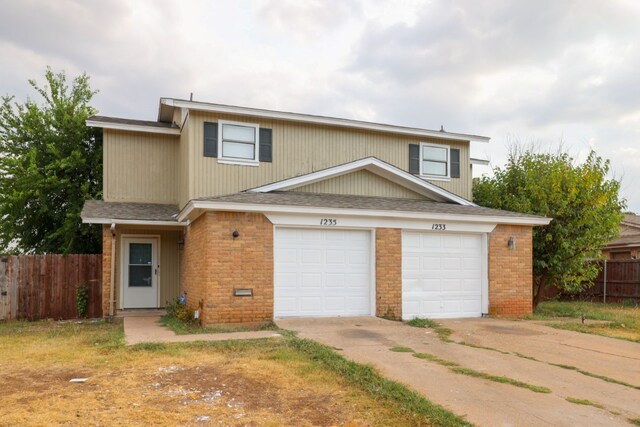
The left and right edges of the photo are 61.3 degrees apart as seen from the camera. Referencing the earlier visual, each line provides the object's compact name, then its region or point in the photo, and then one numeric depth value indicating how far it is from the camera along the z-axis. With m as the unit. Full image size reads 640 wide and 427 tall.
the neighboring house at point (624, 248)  25.20
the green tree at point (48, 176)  19.86
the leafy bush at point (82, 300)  15.51
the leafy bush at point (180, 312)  13.15
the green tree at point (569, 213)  17.20
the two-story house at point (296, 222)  12.15
